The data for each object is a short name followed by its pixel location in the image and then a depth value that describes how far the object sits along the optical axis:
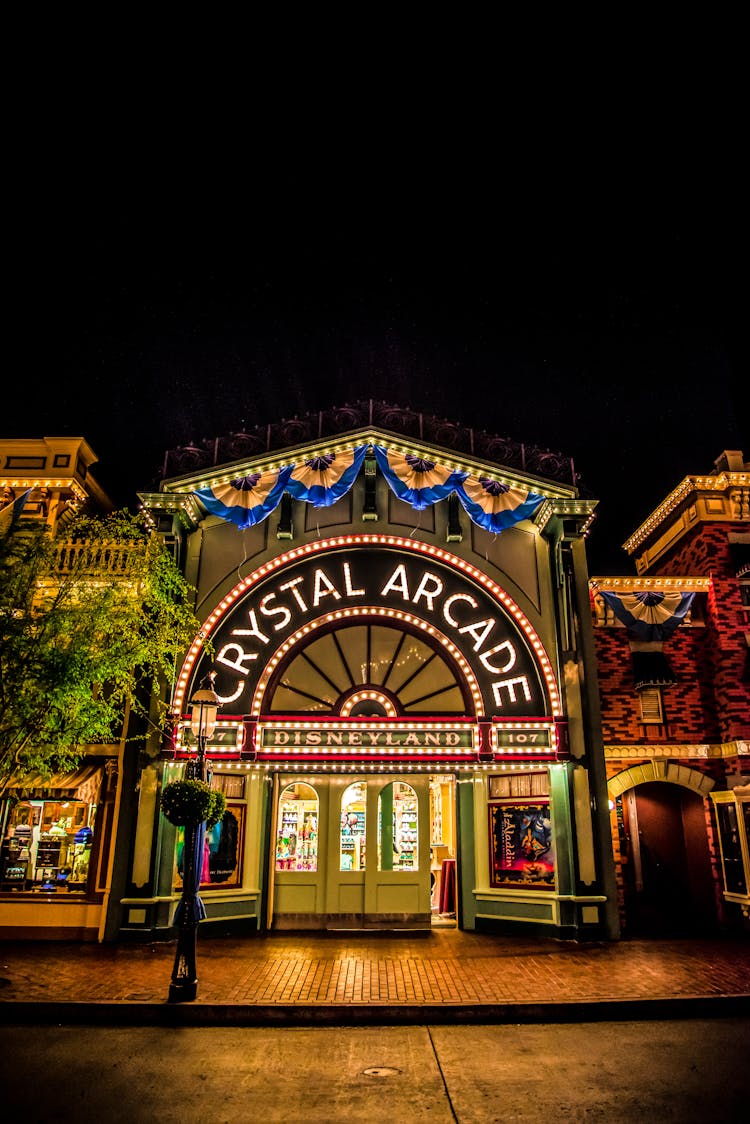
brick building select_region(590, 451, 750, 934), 14.55
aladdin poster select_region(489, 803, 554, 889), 13.41
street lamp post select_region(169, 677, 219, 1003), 8.94
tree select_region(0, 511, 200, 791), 10.53
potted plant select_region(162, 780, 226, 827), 9.77
